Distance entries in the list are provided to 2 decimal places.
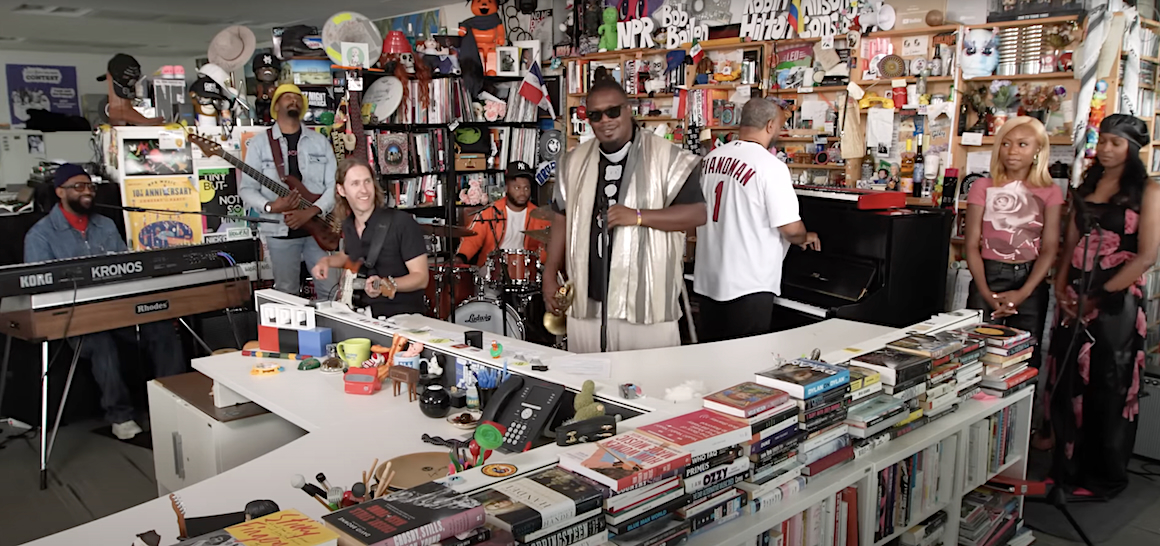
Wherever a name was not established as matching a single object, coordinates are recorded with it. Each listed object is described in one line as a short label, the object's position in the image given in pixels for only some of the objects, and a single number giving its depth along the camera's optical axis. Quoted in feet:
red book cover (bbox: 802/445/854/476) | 6.28
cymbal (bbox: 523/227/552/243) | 16.28
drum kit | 16.25
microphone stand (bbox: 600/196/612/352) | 9.13
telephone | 7.06
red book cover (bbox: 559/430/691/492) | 4.81
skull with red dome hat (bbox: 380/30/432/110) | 20.40
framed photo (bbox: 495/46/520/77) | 22.57
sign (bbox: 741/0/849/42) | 17.06
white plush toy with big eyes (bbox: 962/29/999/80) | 14.69
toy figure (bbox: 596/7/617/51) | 21.67
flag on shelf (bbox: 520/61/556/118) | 22.75
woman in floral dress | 11.39
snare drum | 16.93
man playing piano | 11.41
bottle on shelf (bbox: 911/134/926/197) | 15.61
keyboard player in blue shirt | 14.39
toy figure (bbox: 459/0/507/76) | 21.97
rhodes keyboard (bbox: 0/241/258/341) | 11.69
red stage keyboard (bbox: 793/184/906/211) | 13.29
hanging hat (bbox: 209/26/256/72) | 18.37
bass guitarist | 16.63
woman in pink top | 11.84
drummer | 18.05
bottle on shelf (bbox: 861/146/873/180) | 16.62
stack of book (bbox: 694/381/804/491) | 5.74
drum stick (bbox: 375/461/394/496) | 5.28
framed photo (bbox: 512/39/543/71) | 23.03
